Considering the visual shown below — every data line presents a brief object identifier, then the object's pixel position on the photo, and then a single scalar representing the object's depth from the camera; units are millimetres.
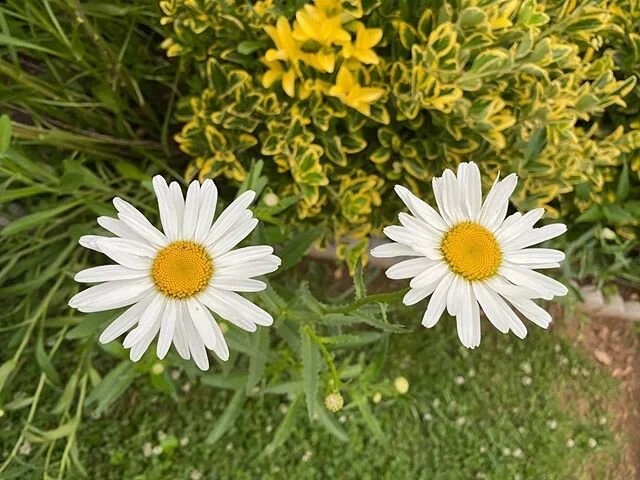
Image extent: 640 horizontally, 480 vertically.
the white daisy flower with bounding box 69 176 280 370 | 206
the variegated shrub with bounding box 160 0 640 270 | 313
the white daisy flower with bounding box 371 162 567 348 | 208
